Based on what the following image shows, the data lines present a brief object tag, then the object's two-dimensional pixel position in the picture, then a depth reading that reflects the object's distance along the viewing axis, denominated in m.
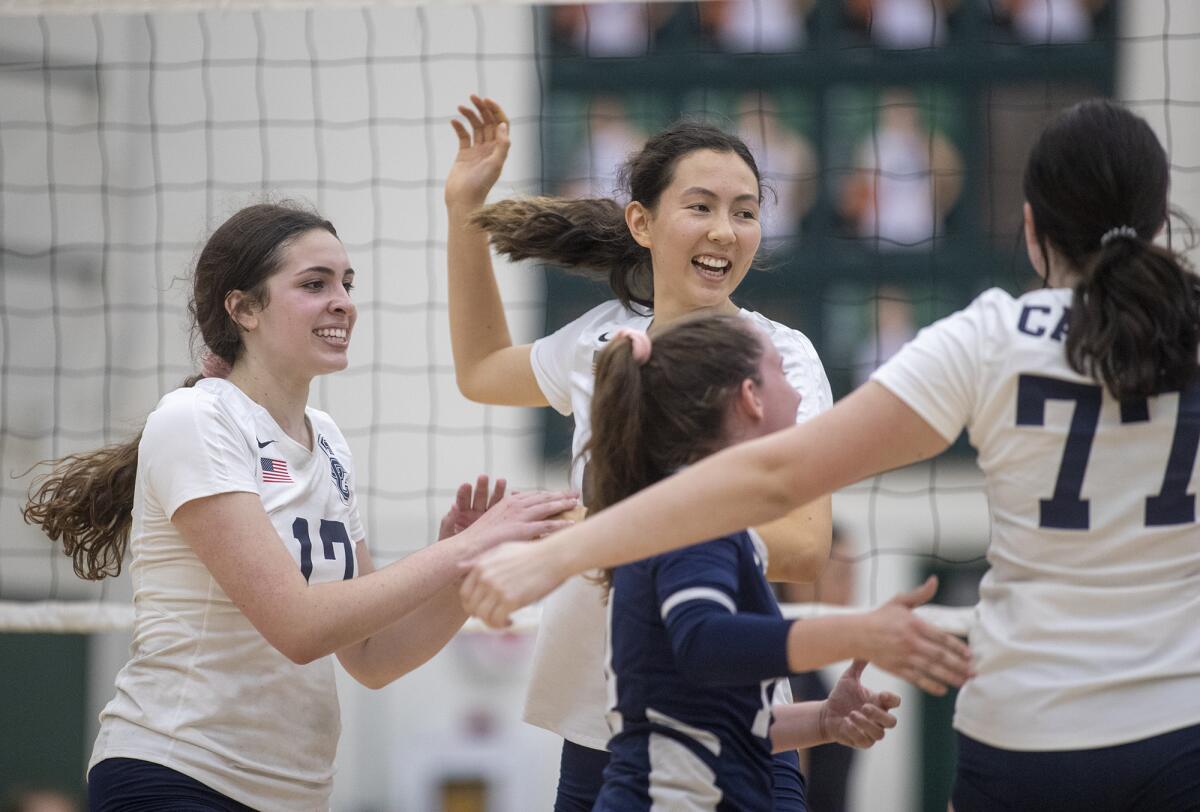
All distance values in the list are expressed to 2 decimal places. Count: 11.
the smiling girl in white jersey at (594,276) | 5.16
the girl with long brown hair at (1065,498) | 3.50
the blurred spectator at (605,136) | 13.62
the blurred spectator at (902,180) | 13.54
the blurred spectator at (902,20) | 13.76
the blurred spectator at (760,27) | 13.73
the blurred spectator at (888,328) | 13.17
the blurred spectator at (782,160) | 13.47
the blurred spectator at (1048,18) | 13.47
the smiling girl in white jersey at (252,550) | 4.89
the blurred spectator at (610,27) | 13.85
